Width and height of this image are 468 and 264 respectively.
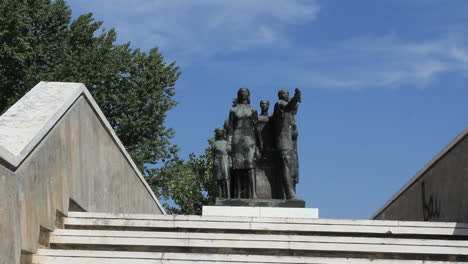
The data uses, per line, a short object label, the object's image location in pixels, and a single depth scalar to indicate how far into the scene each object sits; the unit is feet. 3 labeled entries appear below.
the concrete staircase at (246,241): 25.35
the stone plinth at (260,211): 38.17
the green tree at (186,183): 93.61
